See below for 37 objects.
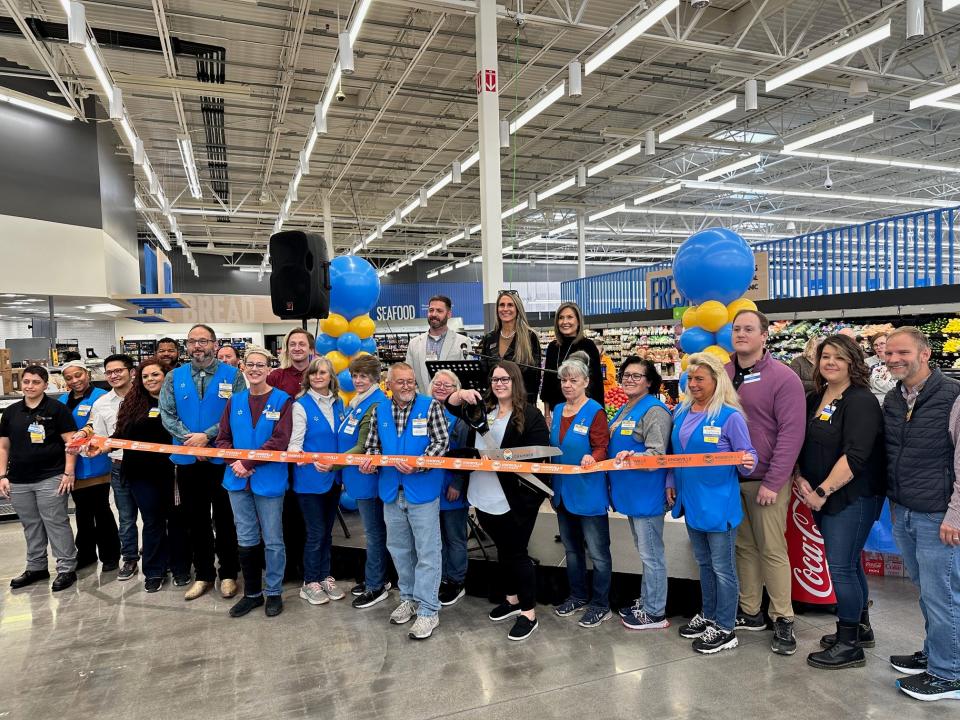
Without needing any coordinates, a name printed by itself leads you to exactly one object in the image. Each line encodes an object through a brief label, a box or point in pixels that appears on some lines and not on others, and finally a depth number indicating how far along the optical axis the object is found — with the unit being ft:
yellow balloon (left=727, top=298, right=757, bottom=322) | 14.67
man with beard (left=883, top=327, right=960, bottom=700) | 7.83
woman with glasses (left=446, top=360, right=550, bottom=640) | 10.34
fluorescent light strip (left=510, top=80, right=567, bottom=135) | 27.58
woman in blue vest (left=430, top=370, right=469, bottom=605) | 11.00
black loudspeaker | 13.58
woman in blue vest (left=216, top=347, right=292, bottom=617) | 11.41
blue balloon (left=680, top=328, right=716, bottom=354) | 14.67
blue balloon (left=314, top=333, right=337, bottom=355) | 17.06
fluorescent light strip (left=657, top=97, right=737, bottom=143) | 31.60
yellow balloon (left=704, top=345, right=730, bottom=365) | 12.84
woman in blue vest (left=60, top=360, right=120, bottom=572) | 13.87
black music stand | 11.70
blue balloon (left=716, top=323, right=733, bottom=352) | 14.39
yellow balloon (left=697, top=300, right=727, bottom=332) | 14.53
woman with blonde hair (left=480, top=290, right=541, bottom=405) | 12.58
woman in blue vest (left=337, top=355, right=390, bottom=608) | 11.60
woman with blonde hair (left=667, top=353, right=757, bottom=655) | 9.36
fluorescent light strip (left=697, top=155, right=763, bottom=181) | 44.12
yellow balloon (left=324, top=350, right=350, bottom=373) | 16.60
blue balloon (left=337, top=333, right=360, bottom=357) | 16.80
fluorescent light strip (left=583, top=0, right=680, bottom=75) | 21.35
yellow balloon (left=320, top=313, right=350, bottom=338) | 16.84
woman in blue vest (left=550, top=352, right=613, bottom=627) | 10.29
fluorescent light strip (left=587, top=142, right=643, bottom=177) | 39.78
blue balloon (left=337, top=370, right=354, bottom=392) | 15.76
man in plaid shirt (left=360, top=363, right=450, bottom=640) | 10.52
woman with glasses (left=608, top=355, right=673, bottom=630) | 9.97
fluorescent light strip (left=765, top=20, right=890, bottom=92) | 23.18
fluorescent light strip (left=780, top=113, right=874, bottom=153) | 33.60
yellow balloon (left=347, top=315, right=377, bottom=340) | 17.21
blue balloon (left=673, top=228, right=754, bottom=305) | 14.55
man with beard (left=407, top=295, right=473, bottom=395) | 13.93
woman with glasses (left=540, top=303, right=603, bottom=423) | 12.85
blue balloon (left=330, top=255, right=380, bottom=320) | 16.61
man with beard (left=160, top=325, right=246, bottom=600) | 12.32
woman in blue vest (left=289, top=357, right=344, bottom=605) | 11.68
